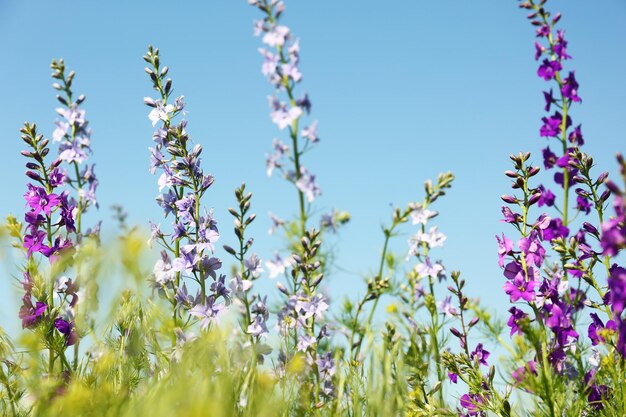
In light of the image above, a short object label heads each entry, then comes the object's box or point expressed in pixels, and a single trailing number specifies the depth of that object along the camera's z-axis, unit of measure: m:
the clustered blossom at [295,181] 3.15
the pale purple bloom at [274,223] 3.41
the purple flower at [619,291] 1.83
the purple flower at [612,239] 1.65
